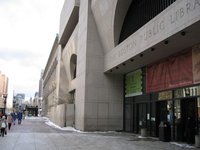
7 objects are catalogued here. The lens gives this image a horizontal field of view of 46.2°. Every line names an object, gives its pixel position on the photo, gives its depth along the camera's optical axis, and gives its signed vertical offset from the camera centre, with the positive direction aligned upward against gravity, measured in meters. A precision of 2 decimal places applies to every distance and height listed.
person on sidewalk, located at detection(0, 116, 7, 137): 15.78 -1.69
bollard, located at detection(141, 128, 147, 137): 17.07 -2.26
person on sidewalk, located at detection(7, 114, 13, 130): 21.42 -1.91
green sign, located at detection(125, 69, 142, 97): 19.34 +1.51
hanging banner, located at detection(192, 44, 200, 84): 13.13 +2.20
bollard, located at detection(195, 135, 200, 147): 12.32 -2.08
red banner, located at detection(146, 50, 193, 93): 14.02 +1.88
